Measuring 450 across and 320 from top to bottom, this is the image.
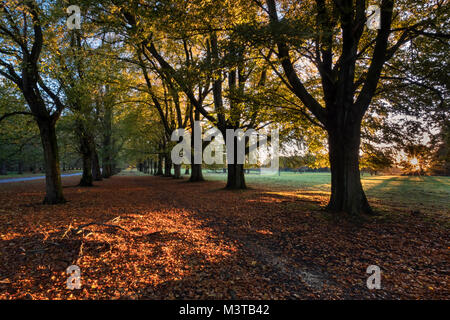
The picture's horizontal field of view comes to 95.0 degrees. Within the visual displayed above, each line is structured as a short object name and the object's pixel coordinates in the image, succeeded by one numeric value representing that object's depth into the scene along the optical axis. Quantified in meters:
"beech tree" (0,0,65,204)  7.71
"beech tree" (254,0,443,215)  5.96
